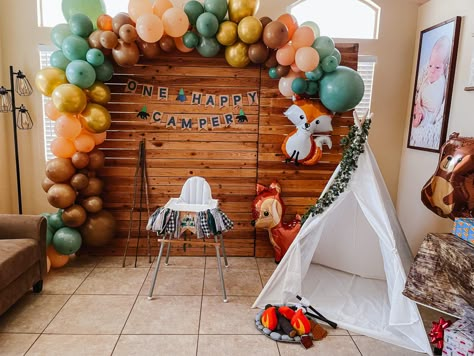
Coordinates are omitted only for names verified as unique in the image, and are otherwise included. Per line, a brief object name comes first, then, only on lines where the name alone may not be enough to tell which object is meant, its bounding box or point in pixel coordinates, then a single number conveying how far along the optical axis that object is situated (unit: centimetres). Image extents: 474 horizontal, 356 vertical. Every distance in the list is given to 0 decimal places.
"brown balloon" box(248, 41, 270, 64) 310
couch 247
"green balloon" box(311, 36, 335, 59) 307
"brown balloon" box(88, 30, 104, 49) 301
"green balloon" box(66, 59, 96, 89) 294
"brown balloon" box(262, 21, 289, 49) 295
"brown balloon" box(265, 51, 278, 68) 322
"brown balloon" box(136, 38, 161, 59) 315
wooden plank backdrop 349
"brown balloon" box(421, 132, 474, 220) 237
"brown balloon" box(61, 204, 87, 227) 324
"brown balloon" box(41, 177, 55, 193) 323
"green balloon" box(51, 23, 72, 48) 307
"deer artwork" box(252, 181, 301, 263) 347
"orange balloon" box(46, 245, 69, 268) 333
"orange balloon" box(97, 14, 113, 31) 306
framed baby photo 311
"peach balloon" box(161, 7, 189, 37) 295
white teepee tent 244
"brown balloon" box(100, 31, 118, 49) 295
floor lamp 339
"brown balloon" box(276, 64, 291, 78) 322
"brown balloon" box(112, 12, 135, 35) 301
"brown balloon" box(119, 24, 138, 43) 295
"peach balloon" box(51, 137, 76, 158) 316
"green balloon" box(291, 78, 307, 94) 318
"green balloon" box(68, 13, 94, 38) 297
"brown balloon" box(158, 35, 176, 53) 317
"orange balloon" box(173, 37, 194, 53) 320
